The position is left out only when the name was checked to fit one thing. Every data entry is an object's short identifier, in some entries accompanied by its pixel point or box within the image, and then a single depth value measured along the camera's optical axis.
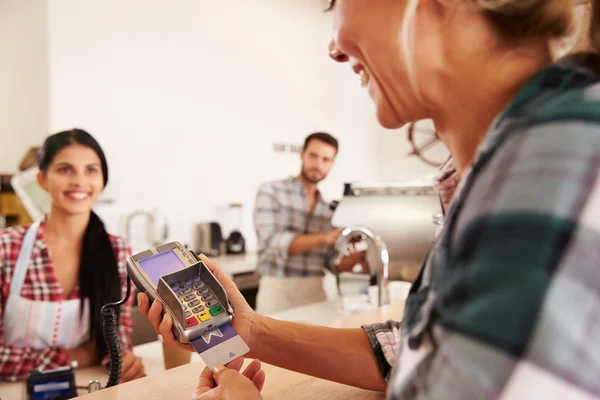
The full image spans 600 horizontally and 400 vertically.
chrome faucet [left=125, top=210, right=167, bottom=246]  3.56
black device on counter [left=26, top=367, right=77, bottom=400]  1.04
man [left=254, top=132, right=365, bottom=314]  2.85
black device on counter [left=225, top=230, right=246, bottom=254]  4.10
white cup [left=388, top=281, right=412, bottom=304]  1.81
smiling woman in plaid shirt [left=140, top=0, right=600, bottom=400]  0.31
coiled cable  1.07
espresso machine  1.86
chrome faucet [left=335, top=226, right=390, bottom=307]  1.48
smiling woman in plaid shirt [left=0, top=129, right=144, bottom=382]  1.60
